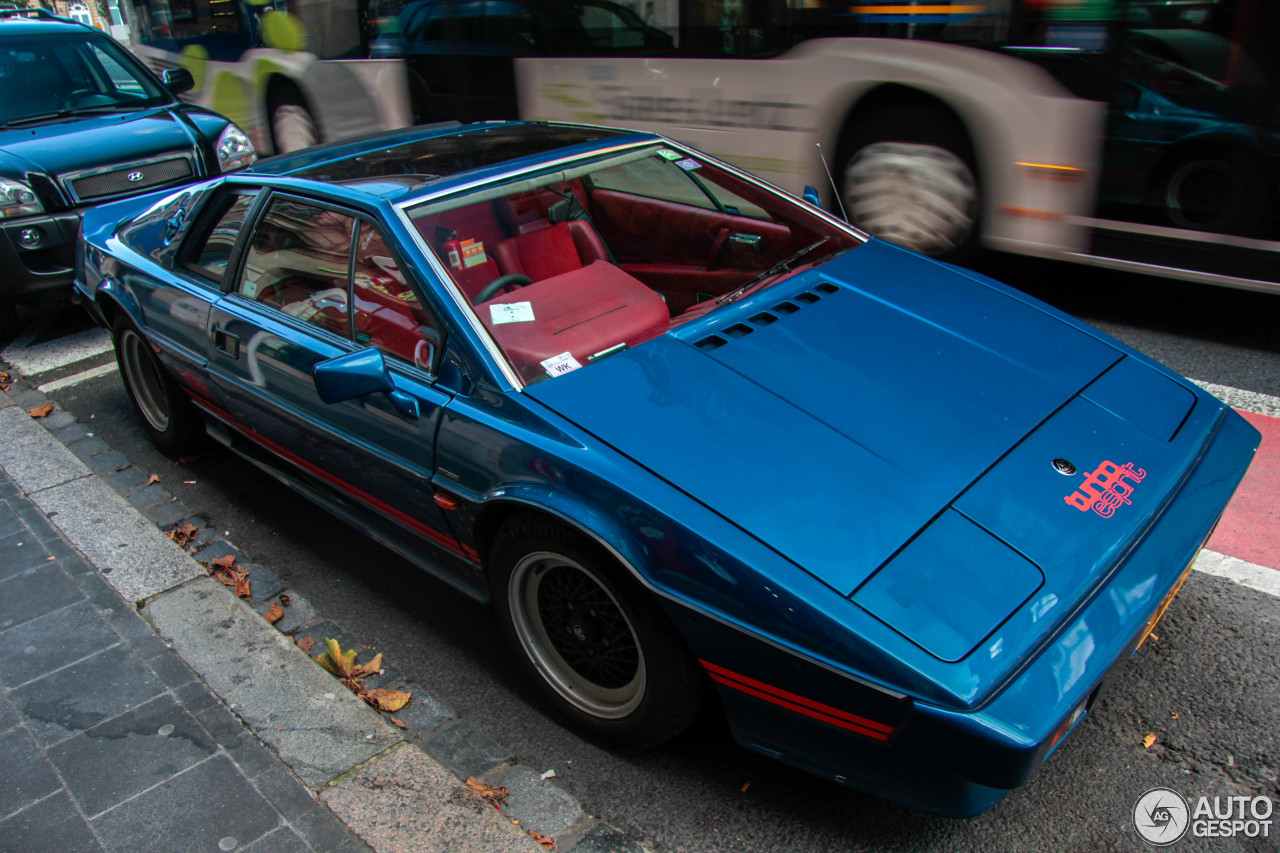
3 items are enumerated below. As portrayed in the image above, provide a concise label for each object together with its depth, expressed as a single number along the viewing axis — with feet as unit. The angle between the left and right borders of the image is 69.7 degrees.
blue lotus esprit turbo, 6.21
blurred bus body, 14.60
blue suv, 19.04
